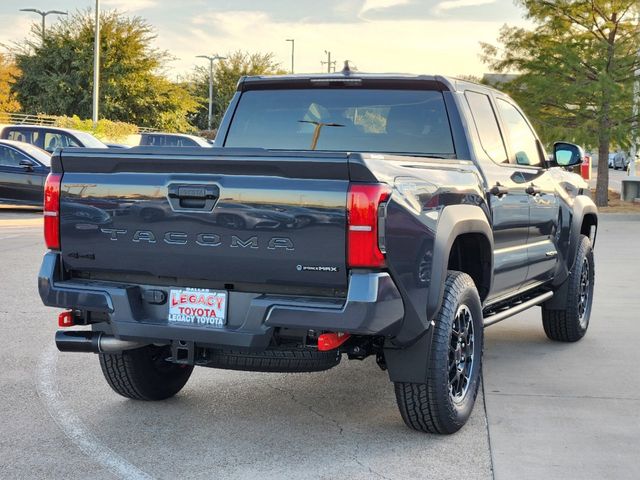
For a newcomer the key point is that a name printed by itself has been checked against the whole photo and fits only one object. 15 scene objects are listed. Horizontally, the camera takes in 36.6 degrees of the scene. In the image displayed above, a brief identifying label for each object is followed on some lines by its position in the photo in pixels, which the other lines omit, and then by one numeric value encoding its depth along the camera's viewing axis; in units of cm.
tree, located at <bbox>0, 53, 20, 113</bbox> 5024
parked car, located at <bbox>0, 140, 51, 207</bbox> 1952
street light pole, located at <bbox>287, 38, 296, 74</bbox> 7770
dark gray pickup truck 452
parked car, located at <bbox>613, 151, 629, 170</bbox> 6113
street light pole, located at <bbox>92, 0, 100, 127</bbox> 3378
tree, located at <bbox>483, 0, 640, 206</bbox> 2284
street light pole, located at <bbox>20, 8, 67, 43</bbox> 5356
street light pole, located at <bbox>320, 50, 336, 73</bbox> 9326
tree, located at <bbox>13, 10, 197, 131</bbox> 5159
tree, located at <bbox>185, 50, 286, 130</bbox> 7050
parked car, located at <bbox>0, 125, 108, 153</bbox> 2197
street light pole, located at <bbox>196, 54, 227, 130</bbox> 6047
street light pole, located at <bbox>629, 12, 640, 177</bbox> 2295
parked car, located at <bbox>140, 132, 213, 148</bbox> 2850
